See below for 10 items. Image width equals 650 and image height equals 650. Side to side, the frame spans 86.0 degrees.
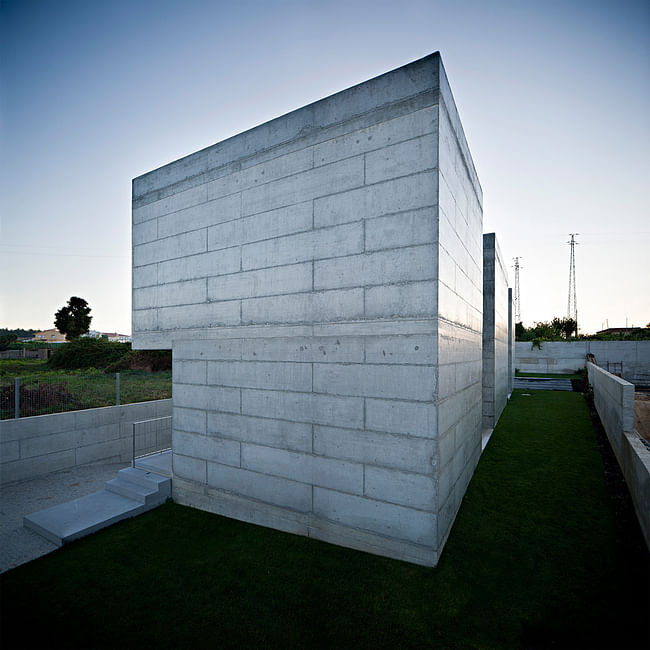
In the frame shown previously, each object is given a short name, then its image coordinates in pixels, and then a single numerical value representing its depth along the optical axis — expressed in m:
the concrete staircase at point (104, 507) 5.08
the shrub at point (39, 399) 7.49
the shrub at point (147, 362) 22.61
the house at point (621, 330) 37.61
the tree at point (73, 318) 46.59
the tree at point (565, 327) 50.34
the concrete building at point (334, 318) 4.16
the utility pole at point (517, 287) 55.46
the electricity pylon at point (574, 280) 48.47
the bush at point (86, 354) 22.92
